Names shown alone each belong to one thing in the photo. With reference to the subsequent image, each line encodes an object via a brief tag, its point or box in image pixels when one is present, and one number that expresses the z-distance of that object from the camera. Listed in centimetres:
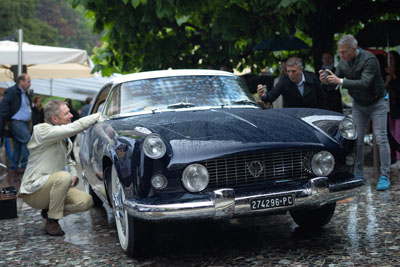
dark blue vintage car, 447
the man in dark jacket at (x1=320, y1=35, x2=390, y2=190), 734
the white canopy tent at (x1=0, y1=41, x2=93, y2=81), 1239
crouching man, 606
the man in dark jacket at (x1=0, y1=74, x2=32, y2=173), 1196
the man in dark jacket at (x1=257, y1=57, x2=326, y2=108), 730
